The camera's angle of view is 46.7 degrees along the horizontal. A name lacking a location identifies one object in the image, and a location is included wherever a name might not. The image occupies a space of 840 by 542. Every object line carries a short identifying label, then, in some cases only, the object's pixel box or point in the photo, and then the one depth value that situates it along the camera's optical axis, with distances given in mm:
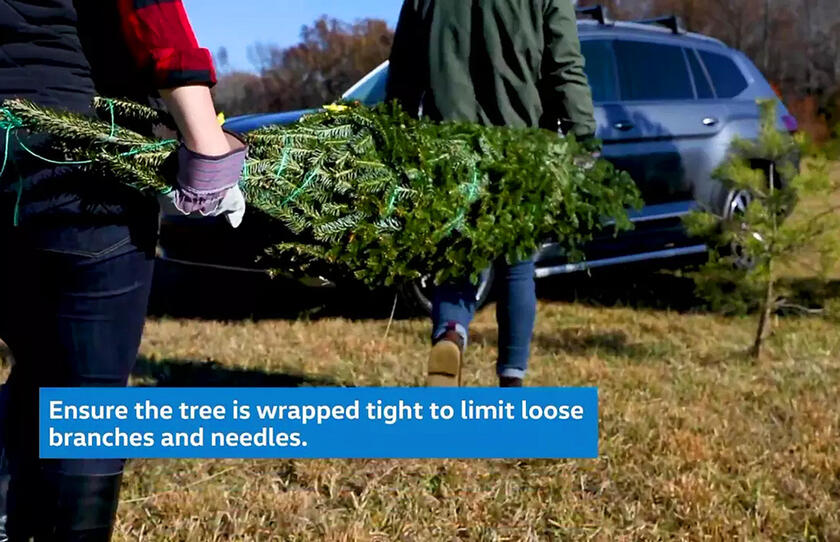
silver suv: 5758
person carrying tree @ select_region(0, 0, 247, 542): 1717
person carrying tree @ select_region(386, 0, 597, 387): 3383
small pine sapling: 4730
